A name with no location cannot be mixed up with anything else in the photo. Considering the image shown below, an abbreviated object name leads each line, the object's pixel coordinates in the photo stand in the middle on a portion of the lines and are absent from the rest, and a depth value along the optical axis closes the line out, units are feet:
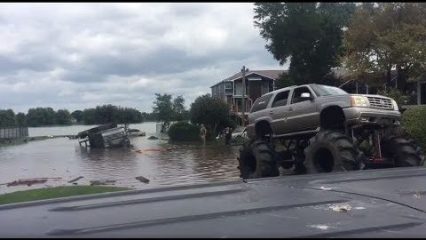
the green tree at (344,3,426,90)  105.35
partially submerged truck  134.62
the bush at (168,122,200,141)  154.92
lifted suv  39.01
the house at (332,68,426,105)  118.21
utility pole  157.69
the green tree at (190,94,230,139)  151.23
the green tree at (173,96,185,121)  208.07
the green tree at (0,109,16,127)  238.07
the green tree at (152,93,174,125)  216.33
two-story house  209.77
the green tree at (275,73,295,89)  149.10
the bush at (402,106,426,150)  61.05
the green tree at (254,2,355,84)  145.38
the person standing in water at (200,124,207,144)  144.17
